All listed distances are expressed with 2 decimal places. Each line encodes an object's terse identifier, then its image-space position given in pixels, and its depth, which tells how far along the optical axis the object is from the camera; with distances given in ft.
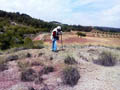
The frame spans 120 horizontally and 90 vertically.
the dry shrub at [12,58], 18.45
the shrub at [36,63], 16.05
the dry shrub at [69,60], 15.73
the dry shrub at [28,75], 12.23
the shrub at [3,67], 14.95
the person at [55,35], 19.95
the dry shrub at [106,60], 16.45
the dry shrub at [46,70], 13.76
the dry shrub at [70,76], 11.49
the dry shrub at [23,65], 14.49
